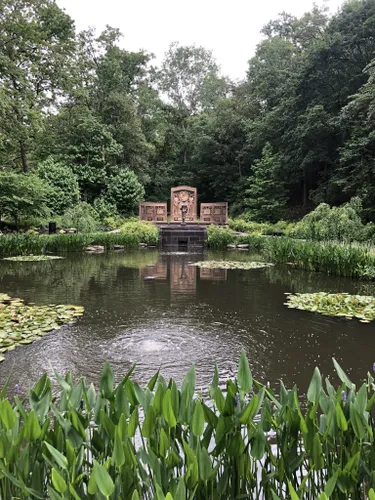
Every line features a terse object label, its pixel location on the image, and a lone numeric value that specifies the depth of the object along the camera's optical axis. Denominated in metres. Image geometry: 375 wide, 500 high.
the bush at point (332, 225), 10.31
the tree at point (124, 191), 23.30
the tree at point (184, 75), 35.06
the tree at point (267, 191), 22.80
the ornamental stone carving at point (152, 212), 22.05
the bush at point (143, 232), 16.67
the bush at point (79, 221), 15.99
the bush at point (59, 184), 19.61
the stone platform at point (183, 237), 17.08
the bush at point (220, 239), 16.11
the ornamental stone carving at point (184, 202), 22.89
